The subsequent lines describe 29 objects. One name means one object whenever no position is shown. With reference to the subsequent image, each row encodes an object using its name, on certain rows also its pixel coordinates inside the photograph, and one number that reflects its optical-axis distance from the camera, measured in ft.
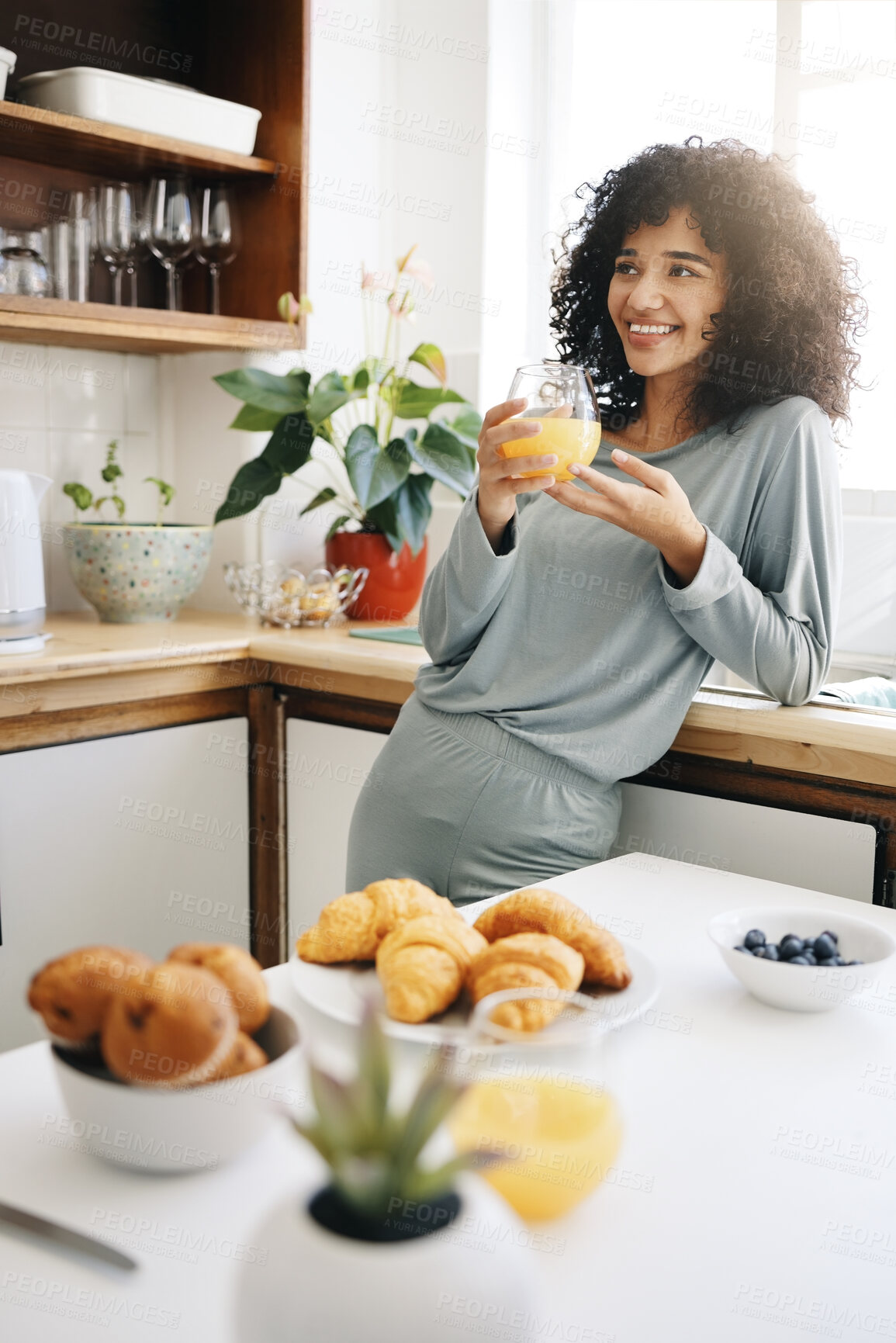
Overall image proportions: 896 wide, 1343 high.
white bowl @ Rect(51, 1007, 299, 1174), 1.97
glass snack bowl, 7.49
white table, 1.84
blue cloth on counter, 5.35
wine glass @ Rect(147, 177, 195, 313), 7.19
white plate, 2.45
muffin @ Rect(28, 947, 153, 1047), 1.94
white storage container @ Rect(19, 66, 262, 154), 6.65
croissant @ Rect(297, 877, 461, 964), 2.67
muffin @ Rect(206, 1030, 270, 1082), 1.95
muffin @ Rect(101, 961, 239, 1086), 1.86
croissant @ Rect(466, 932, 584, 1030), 2.35
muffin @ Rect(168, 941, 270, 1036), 2.08
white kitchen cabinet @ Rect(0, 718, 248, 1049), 6.19
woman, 4.60
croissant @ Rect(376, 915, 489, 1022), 2.38
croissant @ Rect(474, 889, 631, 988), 2.64
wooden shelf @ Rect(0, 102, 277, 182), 6.53
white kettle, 6.28
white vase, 1.46
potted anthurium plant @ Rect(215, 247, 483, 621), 7.22
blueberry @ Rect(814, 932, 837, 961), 2.99
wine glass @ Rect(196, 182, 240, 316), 7.45
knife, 1.88
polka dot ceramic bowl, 7.25
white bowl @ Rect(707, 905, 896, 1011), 2.89
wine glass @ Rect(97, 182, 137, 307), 7.06
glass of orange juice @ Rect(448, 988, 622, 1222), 1.59
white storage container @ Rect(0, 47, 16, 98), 6.39
